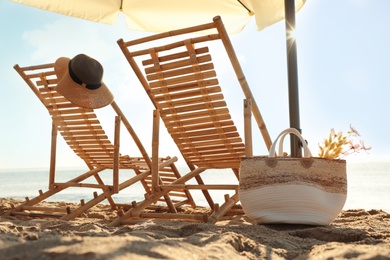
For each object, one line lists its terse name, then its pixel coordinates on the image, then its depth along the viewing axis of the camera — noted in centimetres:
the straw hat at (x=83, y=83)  394
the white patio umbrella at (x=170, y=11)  442
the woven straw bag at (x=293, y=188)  298
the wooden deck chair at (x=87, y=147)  453
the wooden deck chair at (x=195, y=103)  366
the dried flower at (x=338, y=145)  330
